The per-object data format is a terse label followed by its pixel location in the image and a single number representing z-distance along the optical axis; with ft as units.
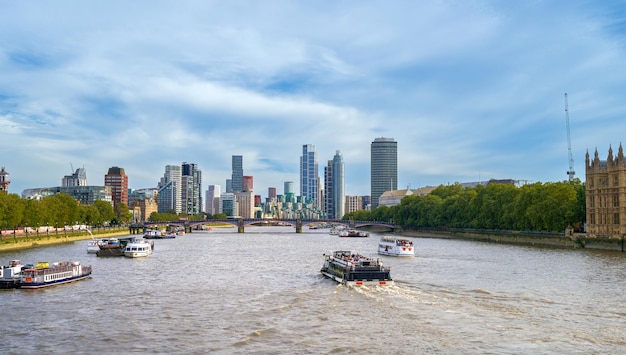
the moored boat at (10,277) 223.51
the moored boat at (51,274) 224.74
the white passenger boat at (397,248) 382.01
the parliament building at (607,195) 423.23
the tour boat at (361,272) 231.09
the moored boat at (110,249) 386.56
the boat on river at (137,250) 385.70
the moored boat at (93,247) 415.44
